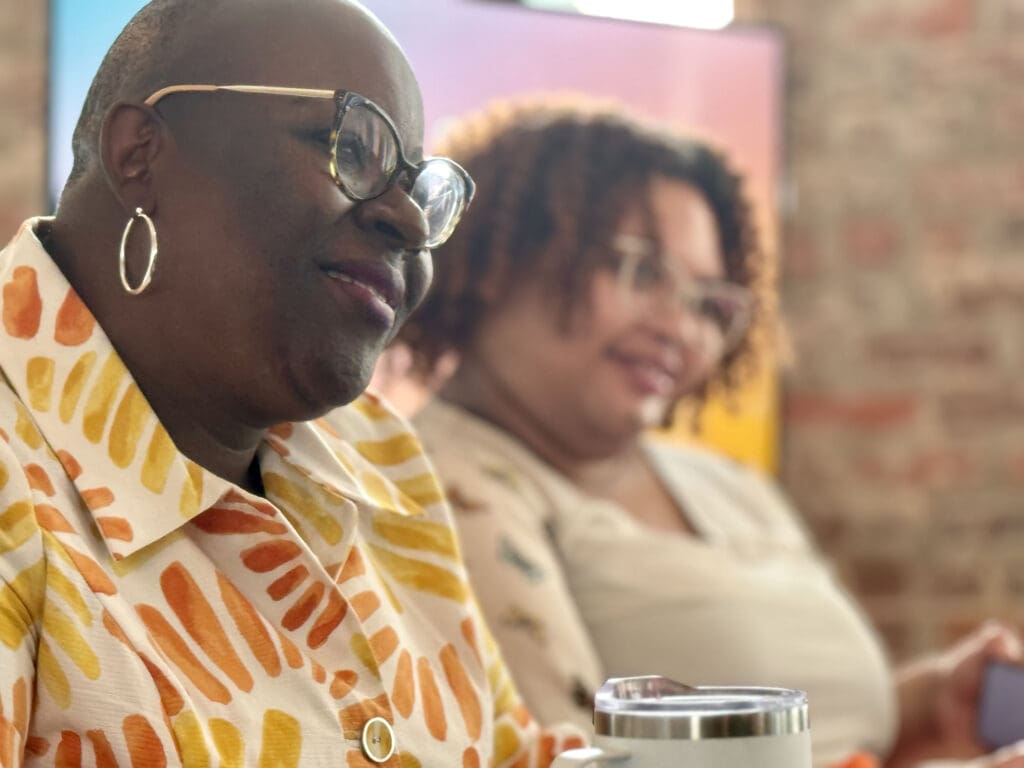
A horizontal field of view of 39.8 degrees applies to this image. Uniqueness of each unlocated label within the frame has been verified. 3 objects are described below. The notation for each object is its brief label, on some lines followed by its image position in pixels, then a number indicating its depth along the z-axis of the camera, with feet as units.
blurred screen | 7.27
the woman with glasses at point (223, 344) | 2.38
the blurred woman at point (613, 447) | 5.36
